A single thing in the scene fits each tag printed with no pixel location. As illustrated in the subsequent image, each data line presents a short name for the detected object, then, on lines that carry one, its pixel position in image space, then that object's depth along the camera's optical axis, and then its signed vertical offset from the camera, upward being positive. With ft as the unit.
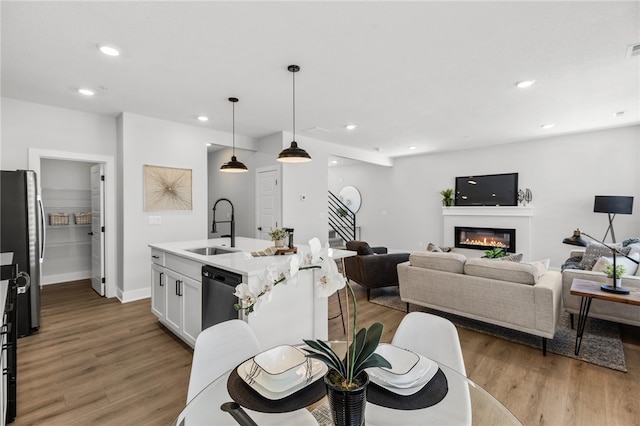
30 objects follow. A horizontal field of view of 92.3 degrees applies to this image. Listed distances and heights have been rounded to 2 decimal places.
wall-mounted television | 21.49 +1.42
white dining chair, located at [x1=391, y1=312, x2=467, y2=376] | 4.72 -2.10
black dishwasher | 7.34 -2.17
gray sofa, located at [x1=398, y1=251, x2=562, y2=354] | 9.02 -2.63
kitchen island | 7.50 -2.52
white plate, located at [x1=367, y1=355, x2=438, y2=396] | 3.51 -2.04
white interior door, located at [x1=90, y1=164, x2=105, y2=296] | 14.98 -0.96
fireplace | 21.40 -2.11
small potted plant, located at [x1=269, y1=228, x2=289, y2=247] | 9.58 -0.88
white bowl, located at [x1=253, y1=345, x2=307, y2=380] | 3.66 -2.01
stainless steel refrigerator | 10.04 -0.78
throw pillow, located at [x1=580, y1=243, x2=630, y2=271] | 13.05 -1.90
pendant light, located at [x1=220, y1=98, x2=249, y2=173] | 12.41 +1.72
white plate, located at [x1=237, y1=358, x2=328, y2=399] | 3.46 -2.05
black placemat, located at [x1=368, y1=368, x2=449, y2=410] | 3.33 -2.10
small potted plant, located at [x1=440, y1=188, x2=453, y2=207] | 23.98 +0.88
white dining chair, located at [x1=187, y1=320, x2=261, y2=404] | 4.36 -2.18
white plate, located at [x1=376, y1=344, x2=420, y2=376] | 3.87 -2.01
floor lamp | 16.07 +0.29
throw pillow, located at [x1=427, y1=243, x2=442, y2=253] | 14.76 -1.90
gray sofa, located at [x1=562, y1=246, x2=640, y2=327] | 9.67 -3.14
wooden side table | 8.14 -2.33
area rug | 8.64 -4.17
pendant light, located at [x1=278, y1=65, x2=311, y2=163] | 10.28 +1.83
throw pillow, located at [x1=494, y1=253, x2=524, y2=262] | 12.33 -1.97
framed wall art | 14.85 +1.02
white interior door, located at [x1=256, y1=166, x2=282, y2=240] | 18.30 +0.55
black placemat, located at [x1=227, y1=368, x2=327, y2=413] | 3.29 -2.11
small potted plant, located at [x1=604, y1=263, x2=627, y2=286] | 8.97 -1.83
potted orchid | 2.81 -1.37
